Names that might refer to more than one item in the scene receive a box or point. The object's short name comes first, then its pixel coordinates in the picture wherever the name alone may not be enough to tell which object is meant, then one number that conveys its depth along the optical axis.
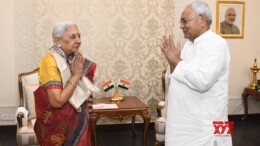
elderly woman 2.16
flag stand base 4.27
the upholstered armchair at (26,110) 3.48
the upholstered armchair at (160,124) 3.85
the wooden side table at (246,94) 5.25
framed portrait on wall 5.29
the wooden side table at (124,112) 3.75
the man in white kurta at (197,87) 1.88
